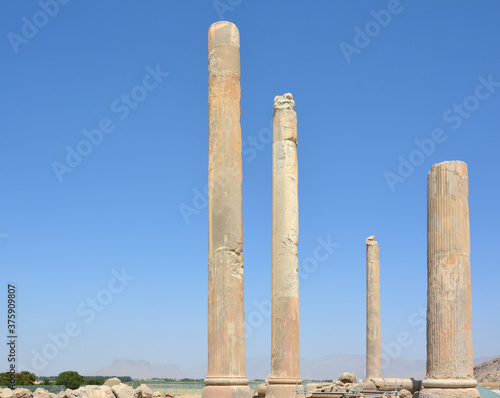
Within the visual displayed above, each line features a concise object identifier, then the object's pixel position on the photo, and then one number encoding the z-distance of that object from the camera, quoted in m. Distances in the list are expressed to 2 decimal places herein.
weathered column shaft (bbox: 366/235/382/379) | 33.44
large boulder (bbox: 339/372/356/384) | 29.91
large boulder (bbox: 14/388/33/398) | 23.92
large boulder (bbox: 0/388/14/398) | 23.52
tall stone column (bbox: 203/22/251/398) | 15.56
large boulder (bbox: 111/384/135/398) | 20.06
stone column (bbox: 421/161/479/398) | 15.88
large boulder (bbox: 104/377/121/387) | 24.05
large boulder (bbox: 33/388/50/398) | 23.95
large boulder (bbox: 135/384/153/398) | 23.09
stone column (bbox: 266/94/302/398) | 21.64
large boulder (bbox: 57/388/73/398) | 23.00
